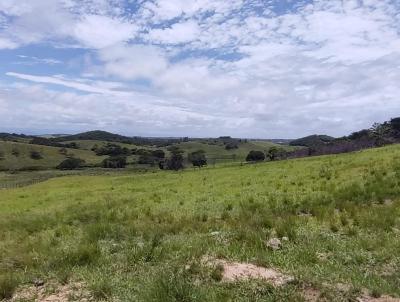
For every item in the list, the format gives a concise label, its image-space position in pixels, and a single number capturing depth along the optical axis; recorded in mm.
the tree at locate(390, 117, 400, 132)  107112
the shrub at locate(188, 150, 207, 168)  144625
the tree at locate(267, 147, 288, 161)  112956
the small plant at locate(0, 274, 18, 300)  9352
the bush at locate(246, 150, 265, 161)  151750
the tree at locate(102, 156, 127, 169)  176250
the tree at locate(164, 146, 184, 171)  147925
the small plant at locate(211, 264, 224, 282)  8914
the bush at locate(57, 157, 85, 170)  185875
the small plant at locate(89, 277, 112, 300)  8516
